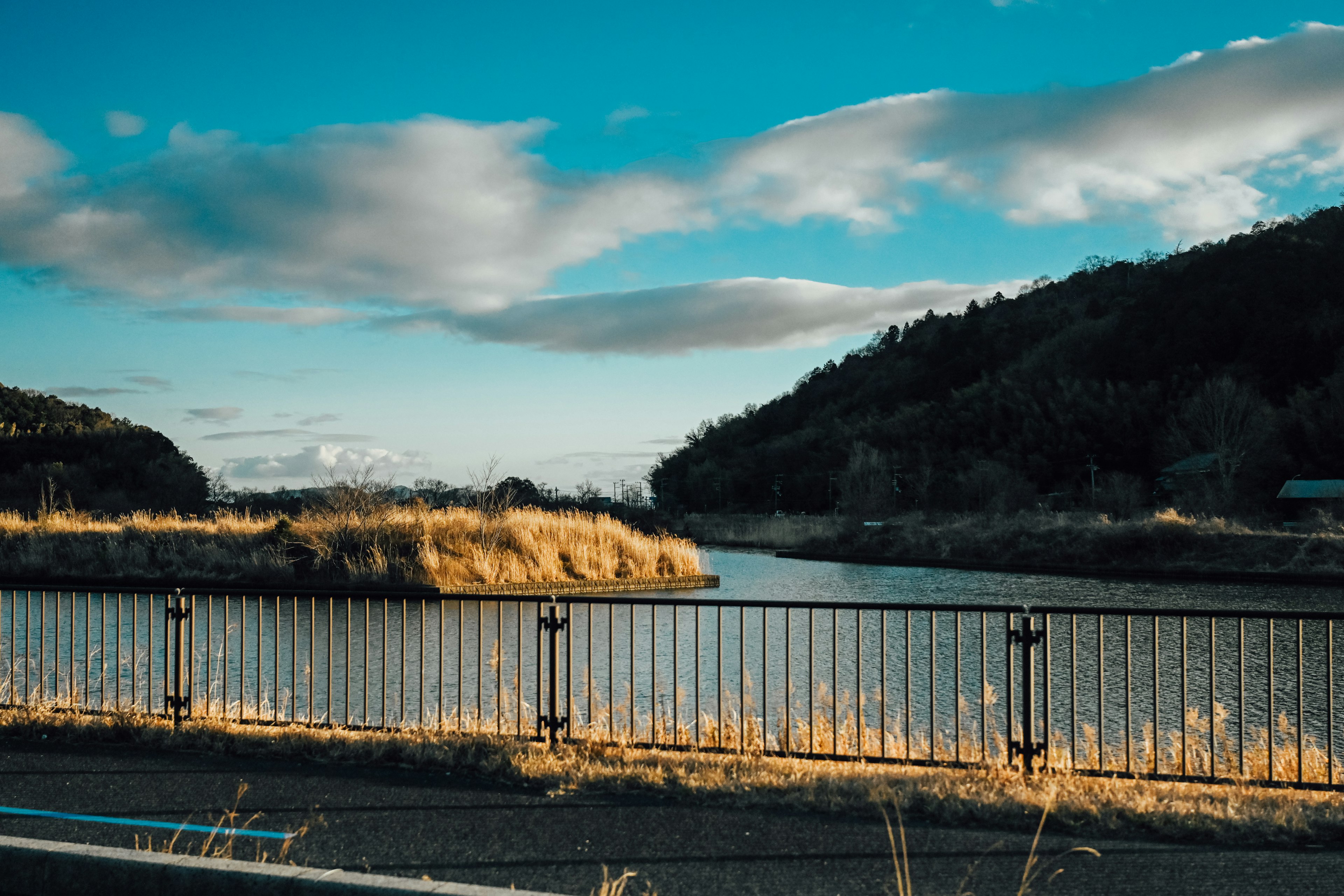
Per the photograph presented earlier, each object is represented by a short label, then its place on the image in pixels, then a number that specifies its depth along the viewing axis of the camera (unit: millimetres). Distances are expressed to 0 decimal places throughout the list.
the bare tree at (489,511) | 24406
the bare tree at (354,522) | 23984
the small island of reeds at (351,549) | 23703
